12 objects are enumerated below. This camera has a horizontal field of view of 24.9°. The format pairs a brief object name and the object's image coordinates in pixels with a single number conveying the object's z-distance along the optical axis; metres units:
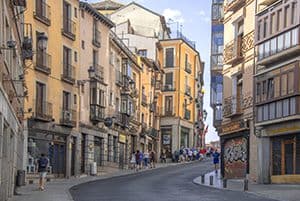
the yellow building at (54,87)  37.38
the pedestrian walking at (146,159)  55.75
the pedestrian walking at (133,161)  54.77
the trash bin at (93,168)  44.88
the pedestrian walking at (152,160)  57.15
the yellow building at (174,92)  79.38
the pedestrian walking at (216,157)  46.19
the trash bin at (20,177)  26.78
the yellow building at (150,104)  68.12
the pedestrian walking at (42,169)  28.25
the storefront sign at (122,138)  55.78
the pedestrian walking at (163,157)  73.31
